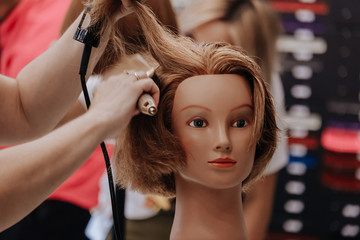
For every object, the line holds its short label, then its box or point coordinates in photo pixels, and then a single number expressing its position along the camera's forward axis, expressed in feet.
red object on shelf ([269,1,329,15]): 8.84
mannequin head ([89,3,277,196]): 4.26
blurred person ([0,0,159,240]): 5.38
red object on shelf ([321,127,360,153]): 9.14
